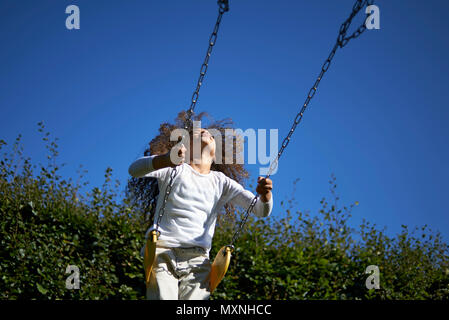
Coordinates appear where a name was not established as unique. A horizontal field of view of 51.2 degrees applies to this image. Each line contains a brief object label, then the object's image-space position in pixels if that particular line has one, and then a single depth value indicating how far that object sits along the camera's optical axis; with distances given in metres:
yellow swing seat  2.90
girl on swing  3.04
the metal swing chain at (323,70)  2.73
